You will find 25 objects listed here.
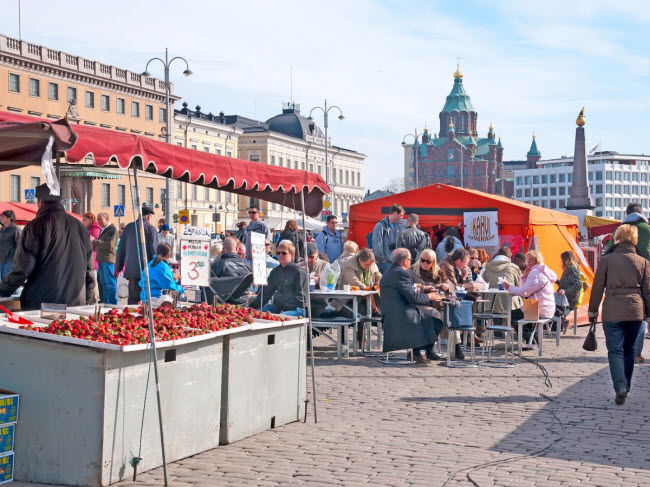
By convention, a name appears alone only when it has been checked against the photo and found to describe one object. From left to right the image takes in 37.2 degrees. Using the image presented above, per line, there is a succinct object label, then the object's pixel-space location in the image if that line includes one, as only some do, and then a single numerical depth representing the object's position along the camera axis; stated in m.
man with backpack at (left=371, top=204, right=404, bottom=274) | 17.20
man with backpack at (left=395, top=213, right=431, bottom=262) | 16.66
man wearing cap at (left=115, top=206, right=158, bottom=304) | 14.16
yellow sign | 35.67
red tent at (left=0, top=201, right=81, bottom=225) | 21.86
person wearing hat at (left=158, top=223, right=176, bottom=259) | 21.23
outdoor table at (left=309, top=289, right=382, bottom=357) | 12.91
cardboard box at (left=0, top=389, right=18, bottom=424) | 6.44
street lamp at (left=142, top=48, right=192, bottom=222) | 42.41
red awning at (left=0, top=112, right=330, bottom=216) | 6.74
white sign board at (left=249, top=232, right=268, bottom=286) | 9.24
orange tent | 18.52
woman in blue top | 12.35
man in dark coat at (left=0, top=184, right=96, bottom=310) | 8.40
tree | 180.32
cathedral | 186.54
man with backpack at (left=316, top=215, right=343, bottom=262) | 18.09
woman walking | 9.85
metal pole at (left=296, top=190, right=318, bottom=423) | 8.66
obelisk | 38.22
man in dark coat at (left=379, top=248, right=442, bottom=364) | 12.18
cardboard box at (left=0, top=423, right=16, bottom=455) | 6.47
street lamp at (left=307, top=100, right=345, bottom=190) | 60.09
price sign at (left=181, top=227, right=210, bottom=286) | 8.79
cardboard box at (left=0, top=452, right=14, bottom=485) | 6.45
